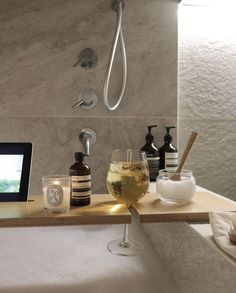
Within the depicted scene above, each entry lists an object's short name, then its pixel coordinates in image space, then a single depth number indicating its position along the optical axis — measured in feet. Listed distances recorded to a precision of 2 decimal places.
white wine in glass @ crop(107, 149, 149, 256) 2.22
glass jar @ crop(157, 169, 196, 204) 2.24
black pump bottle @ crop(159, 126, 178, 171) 3.74
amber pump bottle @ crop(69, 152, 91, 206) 2.25
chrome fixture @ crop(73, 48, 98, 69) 3.87
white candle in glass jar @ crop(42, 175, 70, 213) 2.08
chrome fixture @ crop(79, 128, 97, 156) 3.87
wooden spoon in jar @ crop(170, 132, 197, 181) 2.22
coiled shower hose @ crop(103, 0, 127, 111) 3.66
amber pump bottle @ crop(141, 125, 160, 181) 3.70
